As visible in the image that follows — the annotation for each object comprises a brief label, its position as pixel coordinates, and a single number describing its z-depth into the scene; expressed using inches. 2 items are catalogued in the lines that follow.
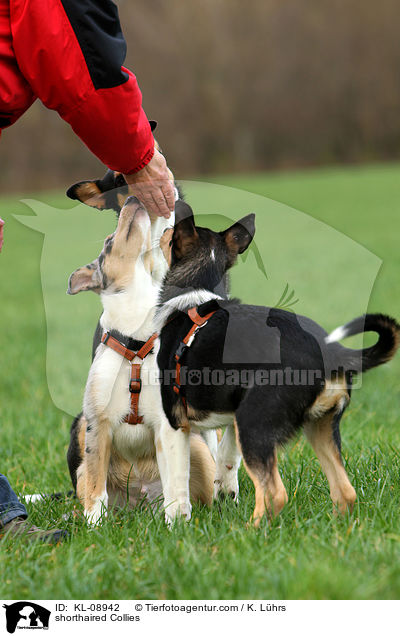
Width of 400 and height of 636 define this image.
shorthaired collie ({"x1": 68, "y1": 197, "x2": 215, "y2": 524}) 260.5
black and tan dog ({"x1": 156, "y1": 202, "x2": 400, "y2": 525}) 220.4
